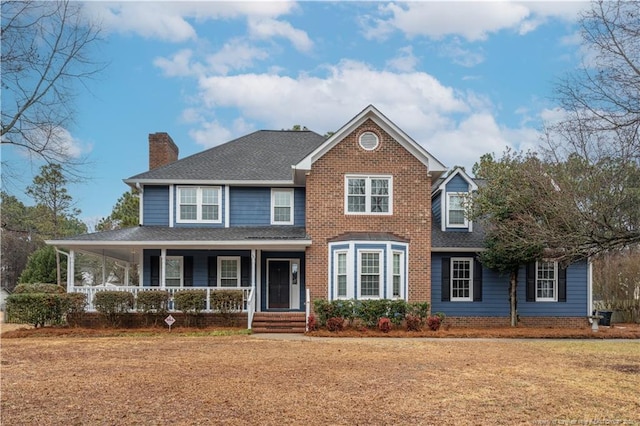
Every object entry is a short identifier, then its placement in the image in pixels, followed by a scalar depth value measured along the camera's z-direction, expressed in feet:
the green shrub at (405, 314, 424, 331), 61.16
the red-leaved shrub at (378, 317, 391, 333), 59.72
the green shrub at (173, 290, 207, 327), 61.36
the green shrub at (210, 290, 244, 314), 62.44
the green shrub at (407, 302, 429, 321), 62.54
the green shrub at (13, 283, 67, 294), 88.41
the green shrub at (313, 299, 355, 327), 61.52
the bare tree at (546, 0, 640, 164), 32.86
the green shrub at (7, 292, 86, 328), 59.62
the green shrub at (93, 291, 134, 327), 61.31
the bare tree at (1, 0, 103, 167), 32.96
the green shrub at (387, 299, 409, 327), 62.23
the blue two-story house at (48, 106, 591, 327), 64.85
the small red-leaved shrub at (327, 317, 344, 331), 60.29
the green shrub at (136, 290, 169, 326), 61.62
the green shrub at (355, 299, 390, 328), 61.67
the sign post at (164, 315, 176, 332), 59.98
